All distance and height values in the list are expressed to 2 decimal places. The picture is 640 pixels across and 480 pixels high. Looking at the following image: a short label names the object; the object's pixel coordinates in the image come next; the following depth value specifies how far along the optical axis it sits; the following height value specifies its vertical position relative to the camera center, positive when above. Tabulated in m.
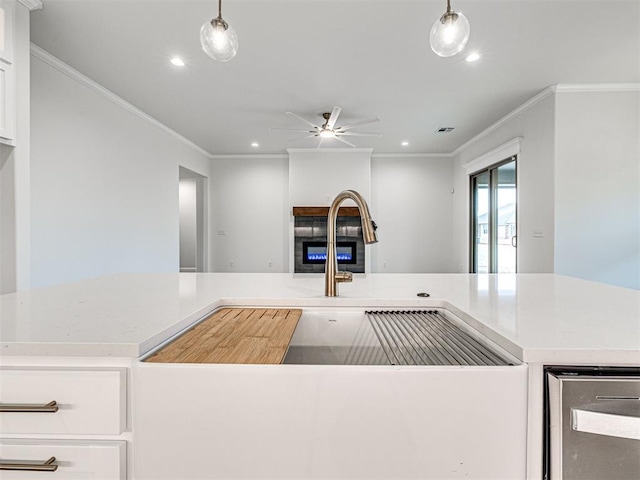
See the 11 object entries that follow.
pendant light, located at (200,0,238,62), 1.30 +0.83
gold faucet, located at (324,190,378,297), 1.15 -0.06
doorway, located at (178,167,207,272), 8.27 +0.37
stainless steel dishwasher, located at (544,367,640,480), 0.56 -0.33
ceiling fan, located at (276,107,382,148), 3.71 +1.43
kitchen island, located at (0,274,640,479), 0.58 -0.32
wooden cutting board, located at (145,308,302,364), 0.65 -0.24
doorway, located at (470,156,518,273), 4.32 +0.30
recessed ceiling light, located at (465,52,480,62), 2.71 +1.57
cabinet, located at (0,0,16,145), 1.93 +1.00
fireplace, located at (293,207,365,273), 5.93 -0.08
